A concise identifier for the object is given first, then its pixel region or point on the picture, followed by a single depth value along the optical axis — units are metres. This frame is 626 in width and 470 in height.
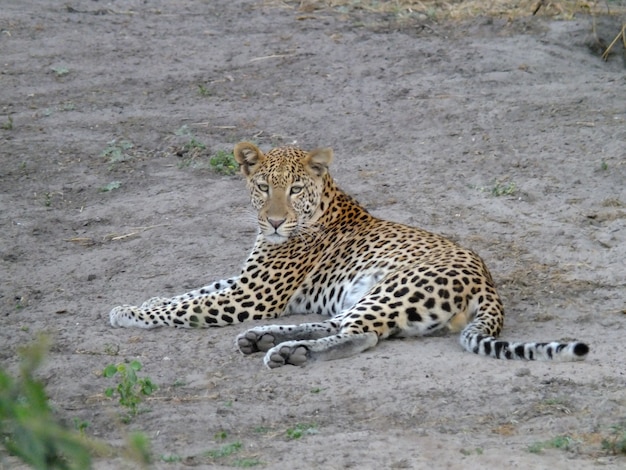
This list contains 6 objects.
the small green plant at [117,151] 23.57
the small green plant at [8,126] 24.97
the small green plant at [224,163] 22.67
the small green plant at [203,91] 27.05
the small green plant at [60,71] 27.95
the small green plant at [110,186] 22.25
